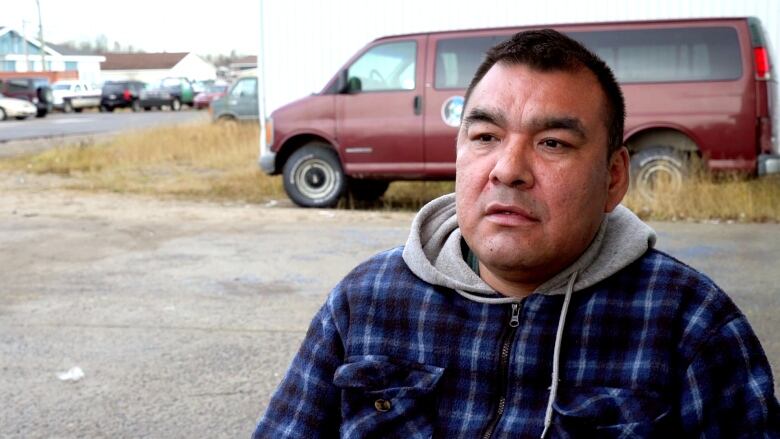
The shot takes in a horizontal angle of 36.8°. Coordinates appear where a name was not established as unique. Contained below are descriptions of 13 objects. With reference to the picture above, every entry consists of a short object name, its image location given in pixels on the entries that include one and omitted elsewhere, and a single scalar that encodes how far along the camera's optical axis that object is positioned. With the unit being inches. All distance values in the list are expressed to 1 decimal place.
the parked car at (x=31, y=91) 1915.6
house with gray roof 3705.7
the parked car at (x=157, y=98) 2234.3
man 77.3
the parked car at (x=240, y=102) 1087.6
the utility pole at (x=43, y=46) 3410.4
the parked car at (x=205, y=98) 2230.6
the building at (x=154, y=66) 3230.8
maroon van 418.6
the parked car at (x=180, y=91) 2260.1
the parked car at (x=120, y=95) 2242.9
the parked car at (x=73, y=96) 2242.9
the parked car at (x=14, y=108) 1781.5
